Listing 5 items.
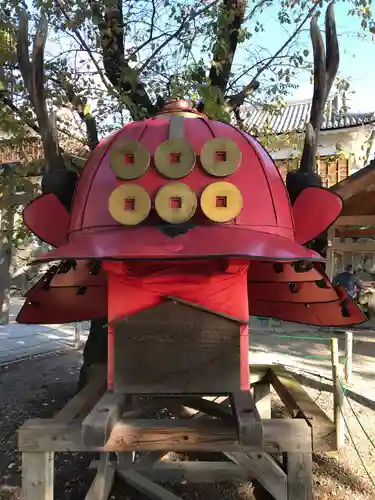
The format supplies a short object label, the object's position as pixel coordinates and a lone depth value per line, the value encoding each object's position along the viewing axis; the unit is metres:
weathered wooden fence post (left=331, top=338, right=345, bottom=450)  3.72
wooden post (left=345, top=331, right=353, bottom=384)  6.15
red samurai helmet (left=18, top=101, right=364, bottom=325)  1.79
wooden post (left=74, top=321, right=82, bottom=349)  8.41
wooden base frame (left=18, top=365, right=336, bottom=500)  1.77
